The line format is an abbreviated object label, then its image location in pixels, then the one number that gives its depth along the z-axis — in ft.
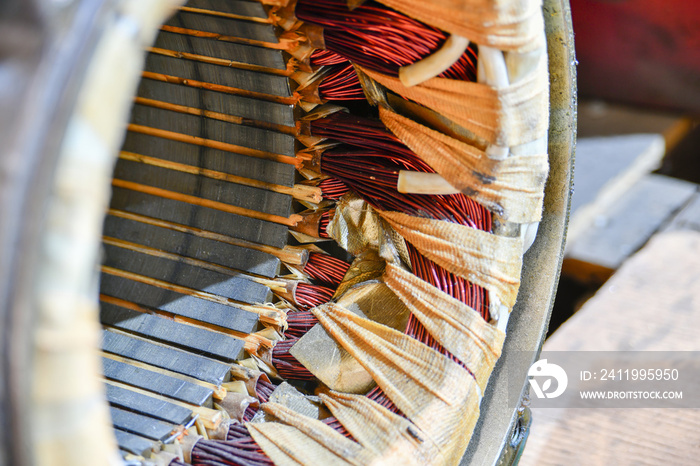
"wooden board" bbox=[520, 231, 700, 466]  2.24
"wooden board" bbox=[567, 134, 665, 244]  3.27
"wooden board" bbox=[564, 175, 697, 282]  3.08
